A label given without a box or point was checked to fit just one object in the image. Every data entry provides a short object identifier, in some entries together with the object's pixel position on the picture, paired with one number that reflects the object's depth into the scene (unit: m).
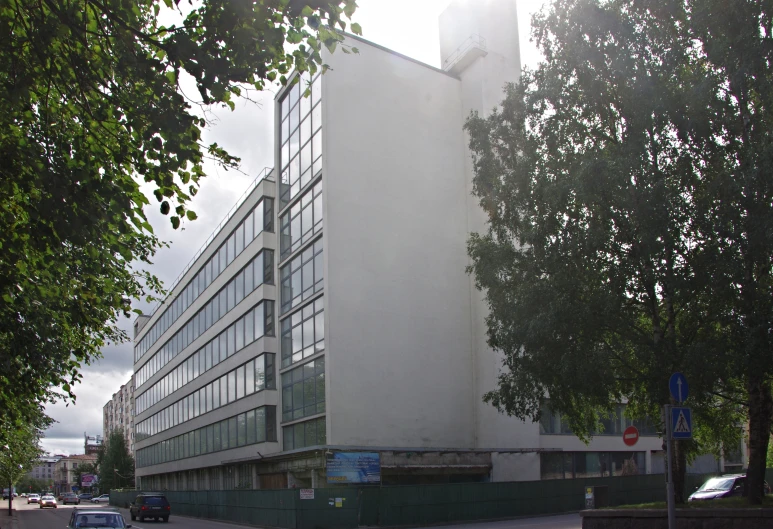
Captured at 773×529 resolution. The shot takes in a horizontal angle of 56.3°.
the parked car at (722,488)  26.30
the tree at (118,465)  90.57
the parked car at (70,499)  80.25
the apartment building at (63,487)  167.21
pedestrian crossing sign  11.75
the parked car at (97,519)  16.31
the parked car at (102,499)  90.69
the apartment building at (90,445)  158.50
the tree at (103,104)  7.64
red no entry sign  16.04
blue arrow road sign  11.92
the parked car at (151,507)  38.12
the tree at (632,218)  14.84
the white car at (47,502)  70.81
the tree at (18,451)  27.38
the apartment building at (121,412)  121.69
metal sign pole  11.52
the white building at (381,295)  32.78
